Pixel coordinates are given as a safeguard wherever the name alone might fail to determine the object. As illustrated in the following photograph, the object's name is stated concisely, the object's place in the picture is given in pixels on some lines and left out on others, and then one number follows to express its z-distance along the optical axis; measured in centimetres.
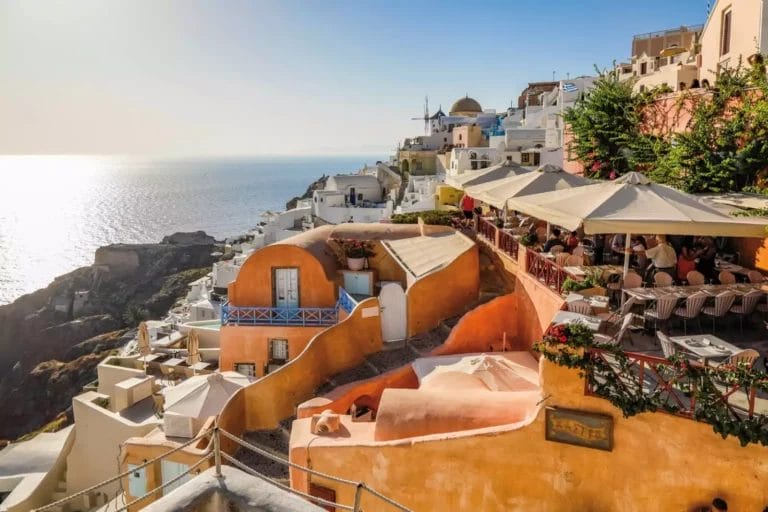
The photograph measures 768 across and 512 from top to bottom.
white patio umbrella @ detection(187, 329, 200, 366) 2448
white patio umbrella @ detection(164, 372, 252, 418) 1584
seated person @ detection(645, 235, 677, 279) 1147
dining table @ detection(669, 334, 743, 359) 814
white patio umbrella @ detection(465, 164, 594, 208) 1545
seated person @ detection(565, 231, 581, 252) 1455
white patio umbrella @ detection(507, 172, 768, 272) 1005
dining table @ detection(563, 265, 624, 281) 1173
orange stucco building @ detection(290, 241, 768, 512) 756
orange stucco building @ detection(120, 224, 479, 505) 1440
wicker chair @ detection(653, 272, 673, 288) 1112
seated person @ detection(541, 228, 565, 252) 1448
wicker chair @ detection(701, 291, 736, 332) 995
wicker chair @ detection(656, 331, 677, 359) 811
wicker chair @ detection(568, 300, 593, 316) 1058
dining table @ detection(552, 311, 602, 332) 916
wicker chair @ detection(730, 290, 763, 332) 999
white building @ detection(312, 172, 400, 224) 5544
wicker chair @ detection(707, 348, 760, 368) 781
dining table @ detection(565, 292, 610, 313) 1060
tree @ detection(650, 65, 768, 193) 1450
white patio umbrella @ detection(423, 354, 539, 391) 1136
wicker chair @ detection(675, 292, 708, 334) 993
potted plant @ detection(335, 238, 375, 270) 2025
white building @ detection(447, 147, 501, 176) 4641
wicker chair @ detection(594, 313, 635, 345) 891
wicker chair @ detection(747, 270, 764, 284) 1105
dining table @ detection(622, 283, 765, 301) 1003
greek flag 4638
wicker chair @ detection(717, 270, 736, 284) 1099
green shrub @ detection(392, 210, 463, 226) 2145
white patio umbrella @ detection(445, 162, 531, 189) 1919
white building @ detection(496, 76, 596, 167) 3984
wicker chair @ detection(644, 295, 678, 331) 997
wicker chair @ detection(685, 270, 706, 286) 1104
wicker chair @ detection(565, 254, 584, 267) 1302
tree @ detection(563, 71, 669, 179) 2031
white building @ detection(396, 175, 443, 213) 3791
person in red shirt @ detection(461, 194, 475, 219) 2161
